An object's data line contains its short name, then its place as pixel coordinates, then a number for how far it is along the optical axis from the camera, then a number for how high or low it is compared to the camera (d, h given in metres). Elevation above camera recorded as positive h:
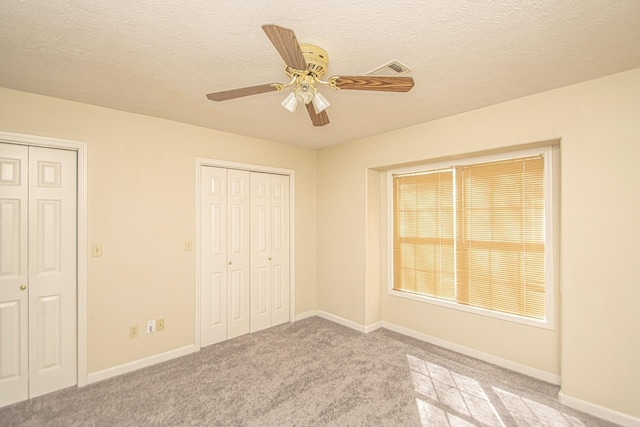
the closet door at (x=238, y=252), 3.66 -0.45
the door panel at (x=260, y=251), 3.87 -0.45
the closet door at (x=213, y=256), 3.43 -0.47
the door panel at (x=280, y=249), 4.09 -0.46
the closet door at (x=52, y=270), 2.49 -0.46
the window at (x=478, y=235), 2.75 -0.21
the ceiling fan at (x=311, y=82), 1.55 +0.74
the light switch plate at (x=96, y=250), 2.70 -0.30
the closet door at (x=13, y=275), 2.38 -0.46
